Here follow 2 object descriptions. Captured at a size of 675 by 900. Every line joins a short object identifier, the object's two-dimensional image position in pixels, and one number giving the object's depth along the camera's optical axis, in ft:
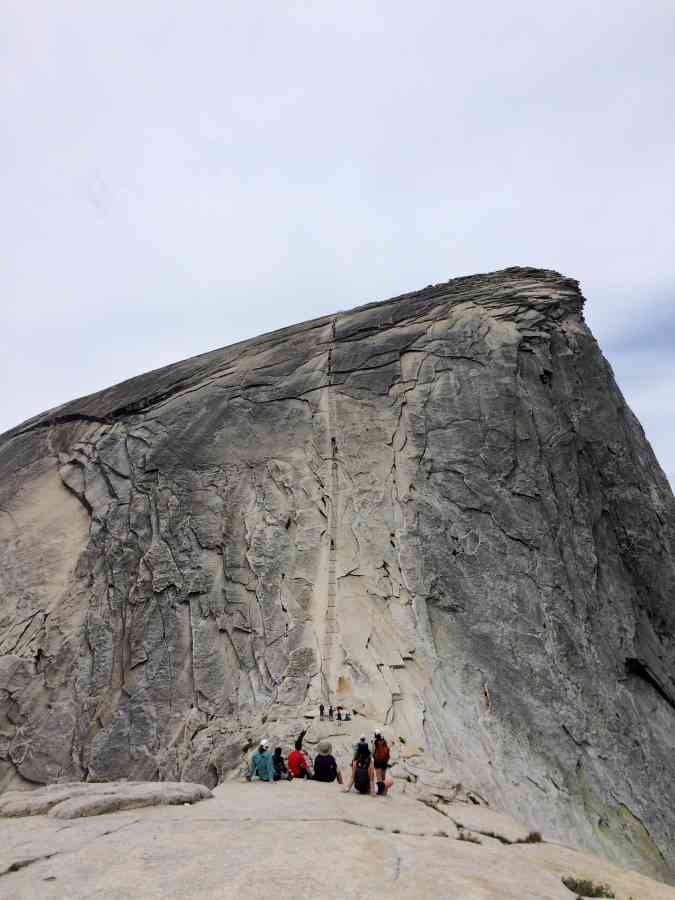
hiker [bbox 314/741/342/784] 49.22
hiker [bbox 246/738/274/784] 49.19
